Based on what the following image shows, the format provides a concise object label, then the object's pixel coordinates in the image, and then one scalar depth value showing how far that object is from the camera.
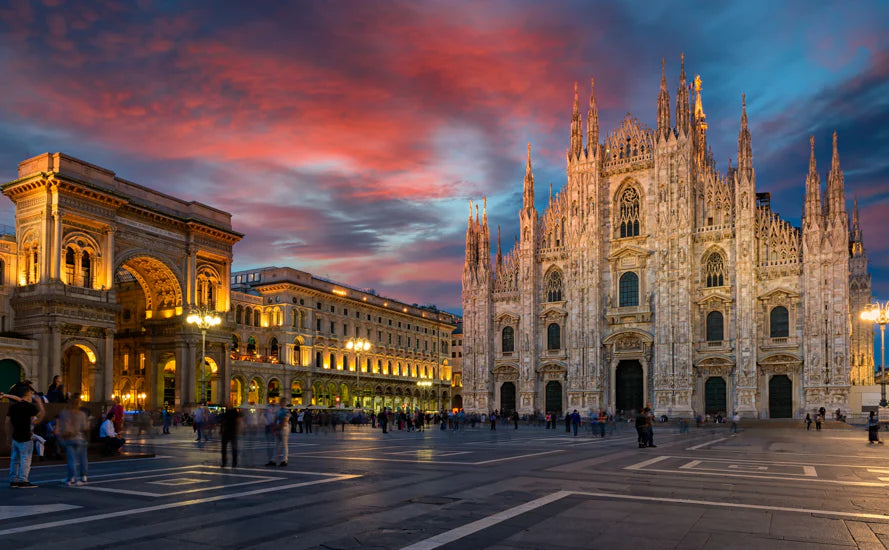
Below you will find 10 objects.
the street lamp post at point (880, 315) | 35.78
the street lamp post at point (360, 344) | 52.59
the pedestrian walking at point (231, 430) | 16.69
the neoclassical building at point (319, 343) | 73.44
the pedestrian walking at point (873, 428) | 30.33
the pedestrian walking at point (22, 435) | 12.53
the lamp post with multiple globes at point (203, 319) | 40.66
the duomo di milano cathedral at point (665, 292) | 52.22
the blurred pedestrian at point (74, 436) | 12.91
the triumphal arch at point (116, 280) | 46.81
